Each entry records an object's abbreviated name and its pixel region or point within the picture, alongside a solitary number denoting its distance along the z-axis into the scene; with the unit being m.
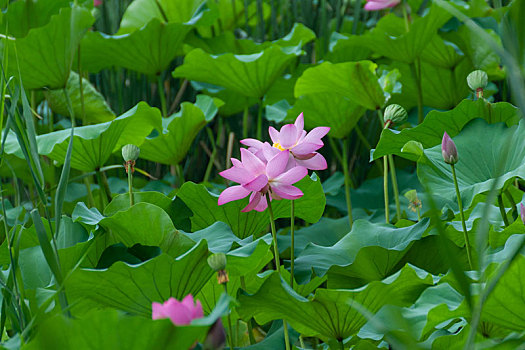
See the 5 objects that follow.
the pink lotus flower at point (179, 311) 5.15
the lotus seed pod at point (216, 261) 5.53
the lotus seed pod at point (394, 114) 6.27
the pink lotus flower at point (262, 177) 5.76
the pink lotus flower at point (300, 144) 5.92
